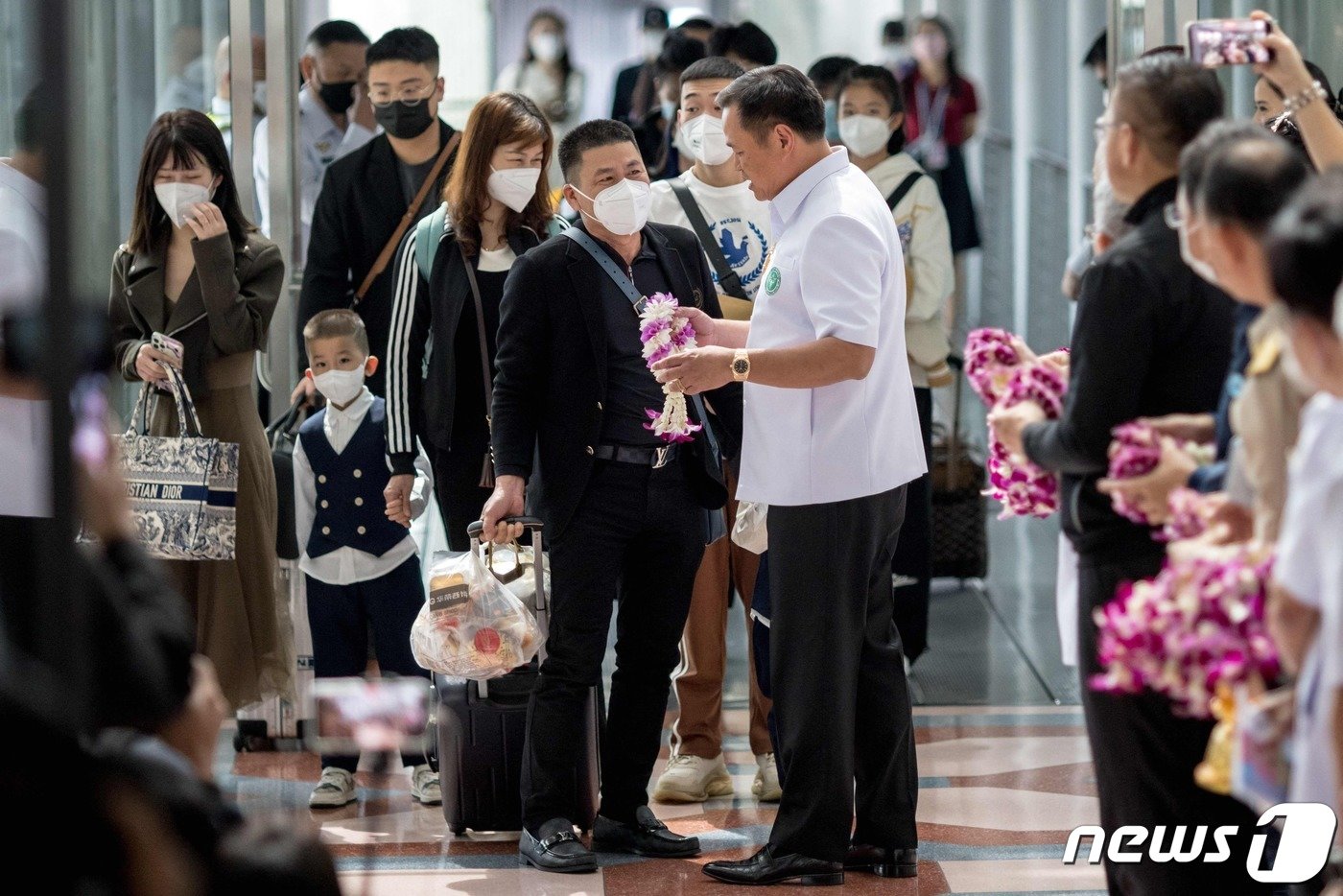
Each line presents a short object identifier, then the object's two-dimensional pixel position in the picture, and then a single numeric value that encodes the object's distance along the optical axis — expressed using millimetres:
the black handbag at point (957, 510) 14055
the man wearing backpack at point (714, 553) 10219
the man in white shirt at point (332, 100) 12969
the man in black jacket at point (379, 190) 11016
